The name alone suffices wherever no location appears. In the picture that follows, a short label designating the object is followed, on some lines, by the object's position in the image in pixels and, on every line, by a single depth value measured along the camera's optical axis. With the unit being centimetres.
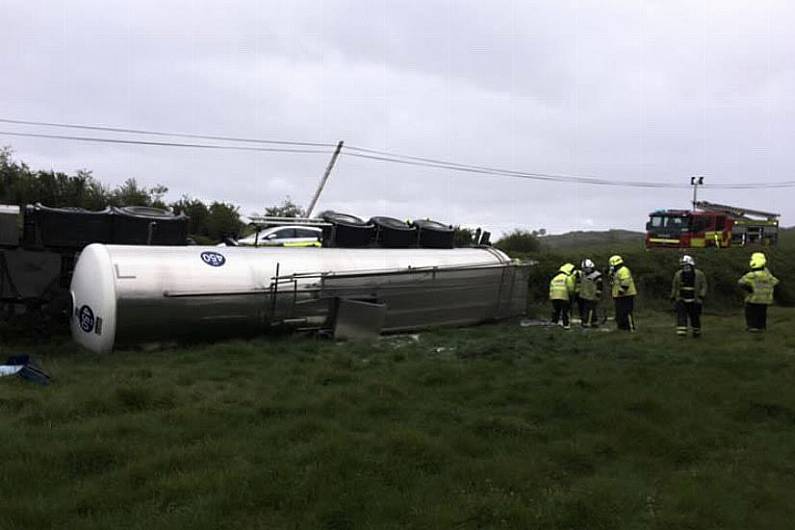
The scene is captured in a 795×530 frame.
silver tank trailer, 1105
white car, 1897
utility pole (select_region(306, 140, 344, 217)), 3589
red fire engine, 3675
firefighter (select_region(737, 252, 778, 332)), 1391
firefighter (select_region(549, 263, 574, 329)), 1675
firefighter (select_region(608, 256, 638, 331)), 1531
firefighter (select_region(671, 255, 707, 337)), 1412
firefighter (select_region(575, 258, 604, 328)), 1670
